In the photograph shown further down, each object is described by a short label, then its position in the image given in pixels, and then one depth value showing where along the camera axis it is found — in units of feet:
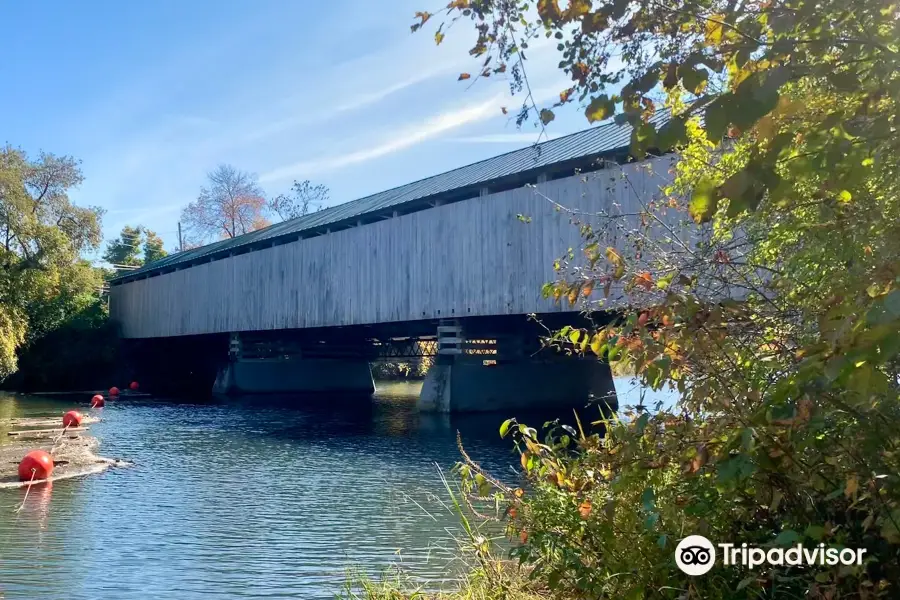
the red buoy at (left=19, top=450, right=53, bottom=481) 29.86
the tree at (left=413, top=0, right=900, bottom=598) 5.89
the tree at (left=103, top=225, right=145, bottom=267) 157.18
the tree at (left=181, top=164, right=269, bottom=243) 151.43
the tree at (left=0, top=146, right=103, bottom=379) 87.30
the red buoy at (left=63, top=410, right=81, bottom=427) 50.37
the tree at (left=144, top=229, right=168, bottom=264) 151.74
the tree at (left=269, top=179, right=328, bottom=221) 152.66
